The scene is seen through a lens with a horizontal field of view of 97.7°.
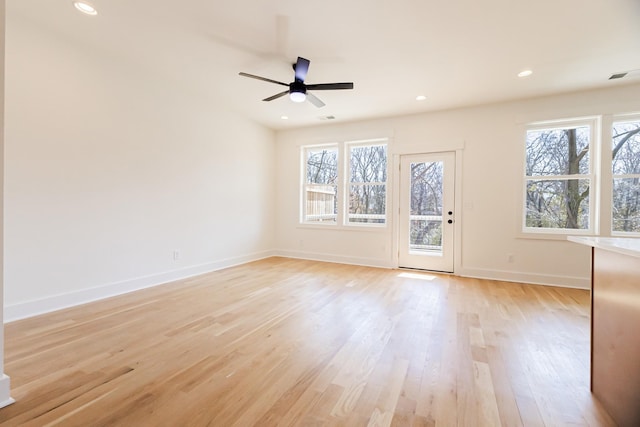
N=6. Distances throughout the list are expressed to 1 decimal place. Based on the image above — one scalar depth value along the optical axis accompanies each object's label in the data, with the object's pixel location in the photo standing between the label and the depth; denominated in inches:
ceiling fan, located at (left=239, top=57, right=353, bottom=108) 119.7
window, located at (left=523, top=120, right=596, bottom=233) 162.2
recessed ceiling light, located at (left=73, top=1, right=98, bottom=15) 95.1
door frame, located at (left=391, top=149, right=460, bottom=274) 185.0
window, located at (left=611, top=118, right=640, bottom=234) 151.9
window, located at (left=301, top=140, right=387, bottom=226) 214.4
